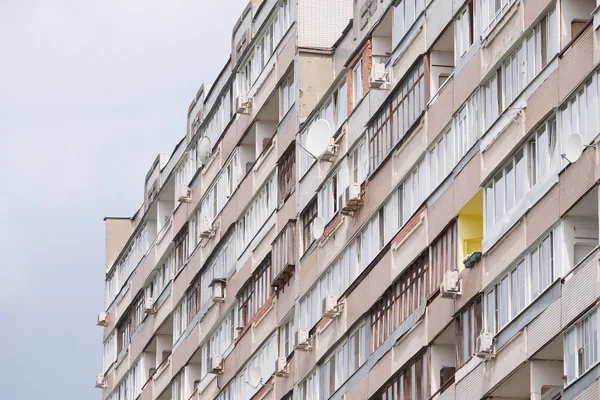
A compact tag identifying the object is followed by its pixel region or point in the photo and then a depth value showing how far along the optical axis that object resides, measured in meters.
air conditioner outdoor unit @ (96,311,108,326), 82.75
